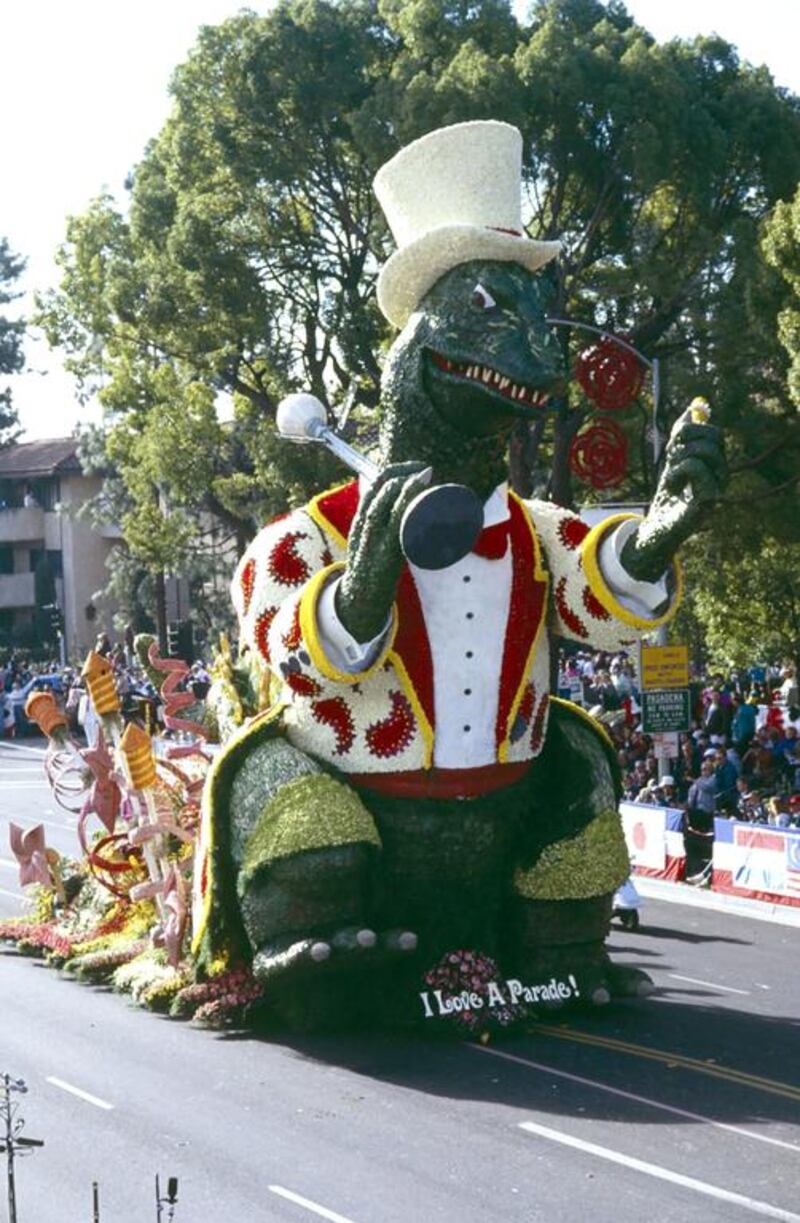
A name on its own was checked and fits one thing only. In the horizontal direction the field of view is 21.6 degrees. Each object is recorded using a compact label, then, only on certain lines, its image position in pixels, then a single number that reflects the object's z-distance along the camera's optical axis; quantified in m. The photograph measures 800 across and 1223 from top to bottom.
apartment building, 65.06
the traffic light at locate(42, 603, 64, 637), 50.07
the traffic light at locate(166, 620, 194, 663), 30.97
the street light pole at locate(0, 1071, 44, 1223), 8.47
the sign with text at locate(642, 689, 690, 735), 24.92
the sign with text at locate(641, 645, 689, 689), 25.38
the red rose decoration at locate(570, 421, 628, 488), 27.81
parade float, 14.37
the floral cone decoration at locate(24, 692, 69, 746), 18.47
